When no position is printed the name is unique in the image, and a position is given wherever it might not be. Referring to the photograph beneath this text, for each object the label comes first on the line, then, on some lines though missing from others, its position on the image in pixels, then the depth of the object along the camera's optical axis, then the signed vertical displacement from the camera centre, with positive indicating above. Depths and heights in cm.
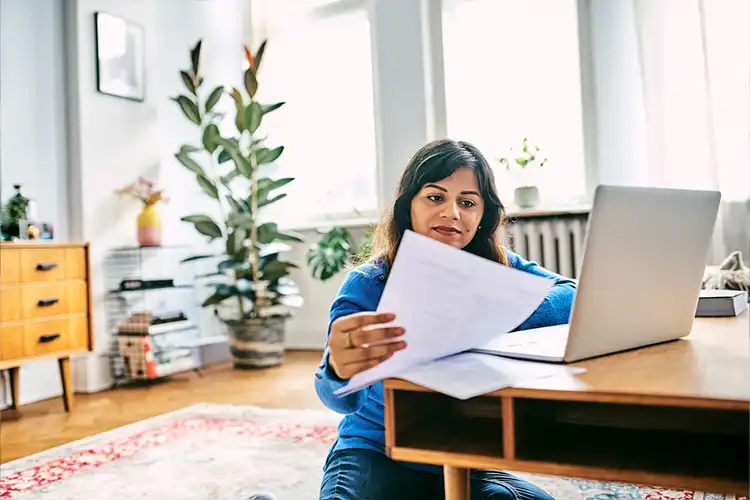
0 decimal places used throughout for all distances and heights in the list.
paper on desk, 64 -12
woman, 104 -4
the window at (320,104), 449 +108
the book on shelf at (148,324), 350 -27
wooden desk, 59 -18
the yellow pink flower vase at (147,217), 371 +30
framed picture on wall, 362 +118
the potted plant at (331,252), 400 +7
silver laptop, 72 -3
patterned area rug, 184 -60
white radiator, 353 +8
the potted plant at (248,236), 388 +18
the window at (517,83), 382 +101
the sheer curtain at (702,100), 314 +71
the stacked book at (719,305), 122 -10
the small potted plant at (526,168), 370 +50
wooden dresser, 275 -13
